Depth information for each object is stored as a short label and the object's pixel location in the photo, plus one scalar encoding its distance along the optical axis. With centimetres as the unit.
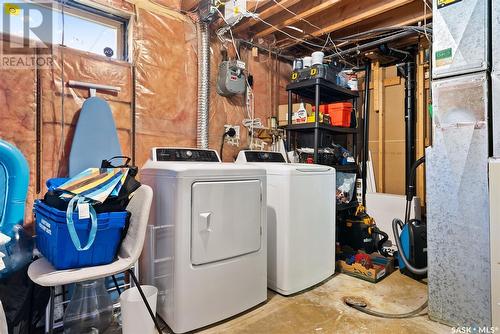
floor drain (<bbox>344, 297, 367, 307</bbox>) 205
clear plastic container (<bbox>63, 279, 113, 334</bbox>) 175
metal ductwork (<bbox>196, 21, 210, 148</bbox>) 269
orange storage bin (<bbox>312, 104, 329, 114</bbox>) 341
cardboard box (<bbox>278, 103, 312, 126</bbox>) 329
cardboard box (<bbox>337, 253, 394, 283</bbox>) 249
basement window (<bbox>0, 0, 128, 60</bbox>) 191
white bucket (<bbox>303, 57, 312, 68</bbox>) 309
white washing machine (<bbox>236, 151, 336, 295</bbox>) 218
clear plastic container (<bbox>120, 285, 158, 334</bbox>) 153
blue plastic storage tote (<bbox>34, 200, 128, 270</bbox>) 135
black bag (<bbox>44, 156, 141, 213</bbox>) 143
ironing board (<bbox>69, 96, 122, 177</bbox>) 200
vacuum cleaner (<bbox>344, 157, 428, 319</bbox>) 253
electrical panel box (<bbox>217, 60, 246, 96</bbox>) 287
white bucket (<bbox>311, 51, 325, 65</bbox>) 299
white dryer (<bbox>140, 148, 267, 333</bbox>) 168
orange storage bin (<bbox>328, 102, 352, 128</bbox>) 325
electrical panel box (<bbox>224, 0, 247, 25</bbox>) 256
